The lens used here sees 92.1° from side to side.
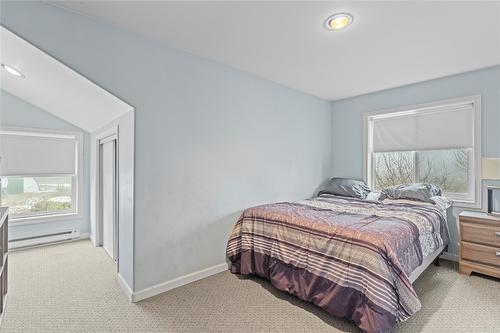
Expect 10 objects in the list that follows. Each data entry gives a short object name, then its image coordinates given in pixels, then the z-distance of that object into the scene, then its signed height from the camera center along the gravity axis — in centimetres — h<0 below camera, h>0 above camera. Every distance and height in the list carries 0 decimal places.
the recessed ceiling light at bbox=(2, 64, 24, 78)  251 +101
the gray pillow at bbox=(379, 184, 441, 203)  305 -35
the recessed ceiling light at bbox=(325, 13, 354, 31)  193 +120
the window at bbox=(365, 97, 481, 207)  312 +26
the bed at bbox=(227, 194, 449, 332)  170 -76
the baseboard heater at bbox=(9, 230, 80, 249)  348 -113
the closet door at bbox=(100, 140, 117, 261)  307 -44
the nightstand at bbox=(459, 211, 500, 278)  252 -85
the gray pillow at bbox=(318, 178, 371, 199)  367 -35
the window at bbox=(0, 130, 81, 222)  349 -13
